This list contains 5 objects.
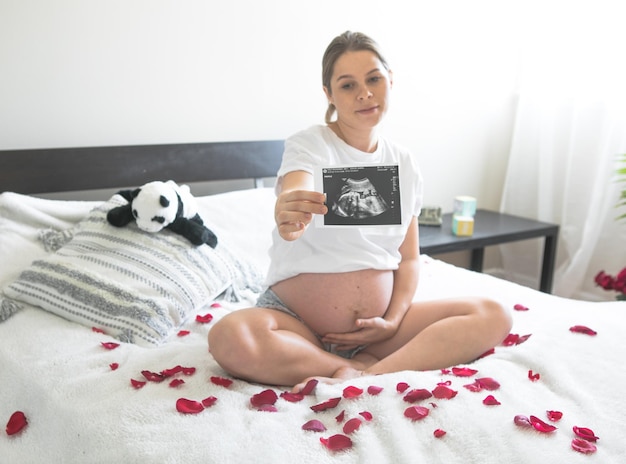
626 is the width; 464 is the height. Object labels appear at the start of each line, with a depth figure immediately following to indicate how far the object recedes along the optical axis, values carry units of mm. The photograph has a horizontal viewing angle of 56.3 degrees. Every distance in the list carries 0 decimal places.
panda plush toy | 1445
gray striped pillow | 1312
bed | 863
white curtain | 2391
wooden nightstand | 2227
